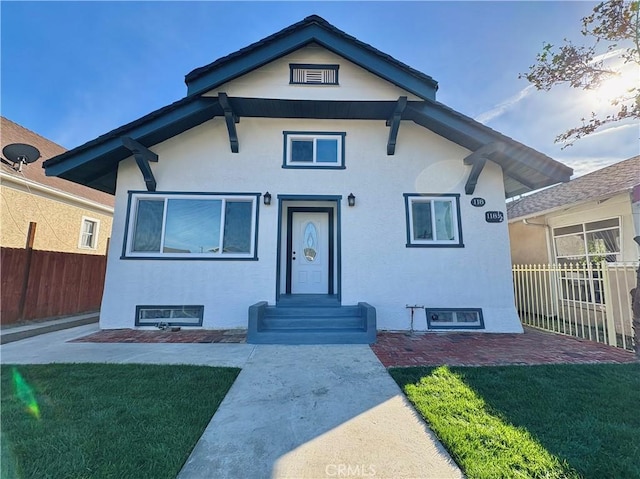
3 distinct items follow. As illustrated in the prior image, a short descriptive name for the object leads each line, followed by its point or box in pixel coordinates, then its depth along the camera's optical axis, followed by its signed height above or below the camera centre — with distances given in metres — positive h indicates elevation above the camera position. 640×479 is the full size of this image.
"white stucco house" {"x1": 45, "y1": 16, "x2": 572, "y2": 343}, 6.46 +2.25
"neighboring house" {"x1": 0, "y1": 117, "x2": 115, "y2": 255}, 9.20 +2.46
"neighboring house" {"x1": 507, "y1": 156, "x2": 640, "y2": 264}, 7.05 +1.73
